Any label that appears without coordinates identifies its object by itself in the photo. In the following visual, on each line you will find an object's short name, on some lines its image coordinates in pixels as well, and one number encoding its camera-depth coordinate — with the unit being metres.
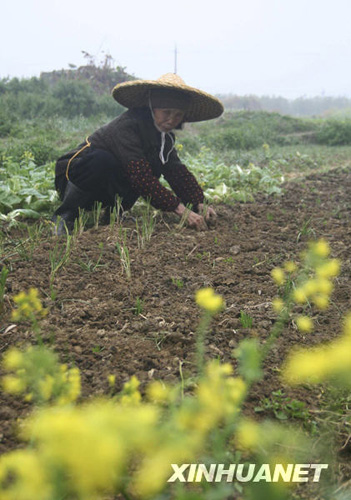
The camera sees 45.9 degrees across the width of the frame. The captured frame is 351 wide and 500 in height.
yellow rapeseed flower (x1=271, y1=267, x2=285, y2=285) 0.99
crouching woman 2.61
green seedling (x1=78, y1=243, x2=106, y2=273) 1.94
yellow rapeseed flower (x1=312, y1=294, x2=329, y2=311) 0.80
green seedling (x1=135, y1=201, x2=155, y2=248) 2.34
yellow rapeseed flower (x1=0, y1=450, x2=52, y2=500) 0.45
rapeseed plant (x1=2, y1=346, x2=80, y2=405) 0.63
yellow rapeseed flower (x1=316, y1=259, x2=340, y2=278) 0.76
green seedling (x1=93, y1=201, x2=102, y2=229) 2.56
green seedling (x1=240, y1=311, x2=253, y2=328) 1.49
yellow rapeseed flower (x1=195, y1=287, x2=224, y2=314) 0.68
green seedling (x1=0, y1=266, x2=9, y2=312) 1.49
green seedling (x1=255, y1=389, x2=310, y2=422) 1.10
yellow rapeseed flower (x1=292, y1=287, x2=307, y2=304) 0.77
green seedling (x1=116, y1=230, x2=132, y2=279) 1.90
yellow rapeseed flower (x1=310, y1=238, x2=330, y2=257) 0.77
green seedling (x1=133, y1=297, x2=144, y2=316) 1.60
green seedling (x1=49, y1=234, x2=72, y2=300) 1.73
